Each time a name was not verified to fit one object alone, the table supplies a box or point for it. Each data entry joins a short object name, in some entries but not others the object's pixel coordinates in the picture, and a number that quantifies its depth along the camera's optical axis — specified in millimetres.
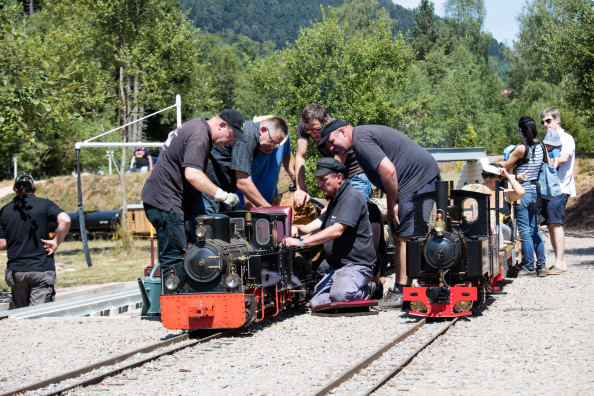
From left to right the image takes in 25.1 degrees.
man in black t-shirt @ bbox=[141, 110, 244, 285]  13733
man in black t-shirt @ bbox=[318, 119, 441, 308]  15197
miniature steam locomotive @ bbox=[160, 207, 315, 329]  12671
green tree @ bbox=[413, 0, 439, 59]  155005
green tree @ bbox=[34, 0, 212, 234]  57634
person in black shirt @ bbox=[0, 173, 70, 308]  17969
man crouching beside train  14929
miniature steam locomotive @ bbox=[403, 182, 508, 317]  13642
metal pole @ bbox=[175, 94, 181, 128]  39337
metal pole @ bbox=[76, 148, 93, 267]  29701
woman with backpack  19798
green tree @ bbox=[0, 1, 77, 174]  22359
